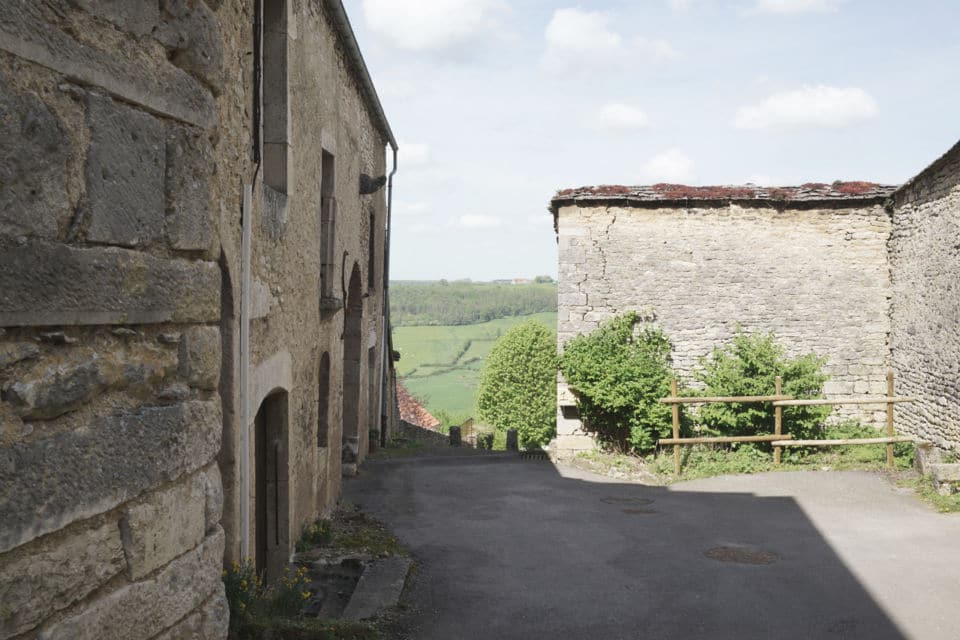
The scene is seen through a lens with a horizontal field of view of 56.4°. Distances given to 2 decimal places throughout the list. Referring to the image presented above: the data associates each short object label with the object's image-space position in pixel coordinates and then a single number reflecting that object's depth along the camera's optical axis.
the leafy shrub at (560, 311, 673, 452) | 13.13
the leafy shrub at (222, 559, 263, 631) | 4.77
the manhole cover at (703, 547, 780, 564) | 7.71
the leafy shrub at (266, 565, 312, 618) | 5.52
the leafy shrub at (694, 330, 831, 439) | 12.96
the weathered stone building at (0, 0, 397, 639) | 1.73
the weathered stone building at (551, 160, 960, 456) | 13.65
